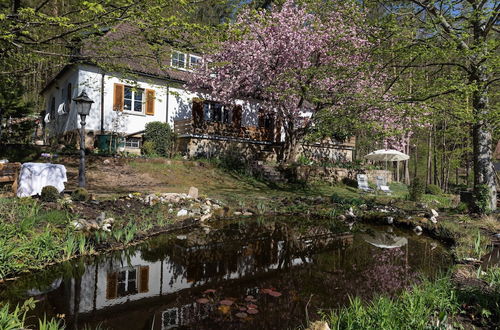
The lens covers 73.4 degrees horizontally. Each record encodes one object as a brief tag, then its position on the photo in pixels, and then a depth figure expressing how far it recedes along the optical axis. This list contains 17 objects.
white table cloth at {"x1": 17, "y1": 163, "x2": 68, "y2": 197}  7.98
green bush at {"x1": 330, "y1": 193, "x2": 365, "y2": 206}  11.71
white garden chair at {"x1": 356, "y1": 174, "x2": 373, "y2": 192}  18.14
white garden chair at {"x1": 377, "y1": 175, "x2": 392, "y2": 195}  17.58
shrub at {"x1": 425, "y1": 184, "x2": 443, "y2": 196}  19.14
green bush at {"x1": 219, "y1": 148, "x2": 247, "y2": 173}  17.88
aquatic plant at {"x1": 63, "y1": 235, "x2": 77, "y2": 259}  5.43
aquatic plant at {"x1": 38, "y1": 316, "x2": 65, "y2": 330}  2.75
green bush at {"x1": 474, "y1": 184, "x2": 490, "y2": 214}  9.69
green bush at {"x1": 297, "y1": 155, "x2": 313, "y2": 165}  20.97
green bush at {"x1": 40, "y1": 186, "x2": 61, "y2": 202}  7.65
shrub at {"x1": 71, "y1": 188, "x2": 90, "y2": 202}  8.28
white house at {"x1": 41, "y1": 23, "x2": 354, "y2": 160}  17.06
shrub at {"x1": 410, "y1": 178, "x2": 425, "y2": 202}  13.21
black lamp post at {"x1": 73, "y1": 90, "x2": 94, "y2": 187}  9.21
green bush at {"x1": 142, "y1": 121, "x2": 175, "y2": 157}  17.50
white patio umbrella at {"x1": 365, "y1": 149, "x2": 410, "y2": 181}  17.30
